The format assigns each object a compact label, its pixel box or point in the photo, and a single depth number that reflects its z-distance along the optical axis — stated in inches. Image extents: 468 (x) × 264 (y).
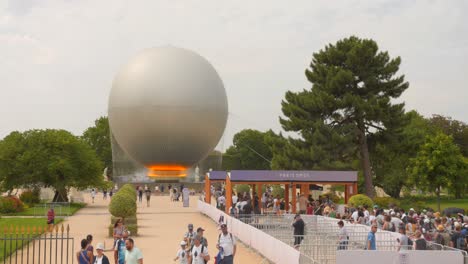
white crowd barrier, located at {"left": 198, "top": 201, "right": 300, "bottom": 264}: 669.9
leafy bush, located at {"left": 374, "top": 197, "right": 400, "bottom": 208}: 1669.5
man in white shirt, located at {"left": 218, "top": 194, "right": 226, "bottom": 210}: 1551.4
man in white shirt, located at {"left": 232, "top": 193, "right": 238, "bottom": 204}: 1453.0
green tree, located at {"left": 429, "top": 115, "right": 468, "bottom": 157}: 2844.5
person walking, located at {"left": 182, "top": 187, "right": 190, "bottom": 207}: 2049.6
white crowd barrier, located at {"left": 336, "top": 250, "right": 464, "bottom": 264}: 572.7
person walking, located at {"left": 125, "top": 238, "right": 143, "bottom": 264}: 519.2
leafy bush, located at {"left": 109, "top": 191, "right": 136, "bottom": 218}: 1130.7
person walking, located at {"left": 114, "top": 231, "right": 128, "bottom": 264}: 570.2
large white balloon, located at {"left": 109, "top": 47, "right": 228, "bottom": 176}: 2377.0
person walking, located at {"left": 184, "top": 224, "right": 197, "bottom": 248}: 621.7
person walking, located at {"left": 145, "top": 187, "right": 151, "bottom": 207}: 2073.7
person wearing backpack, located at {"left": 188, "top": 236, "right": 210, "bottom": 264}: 541.6
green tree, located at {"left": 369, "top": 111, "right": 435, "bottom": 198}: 2074.3
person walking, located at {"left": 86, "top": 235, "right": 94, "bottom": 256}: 552.7
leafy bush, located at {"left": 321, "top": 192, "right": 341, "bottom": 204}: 1956.7
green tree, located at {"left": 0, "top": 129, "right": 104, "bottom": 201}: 1908.2
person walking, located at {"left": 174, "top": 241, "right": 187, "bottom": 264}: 554.9
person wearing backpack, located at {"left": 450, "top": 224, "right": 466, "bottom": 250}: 719.1
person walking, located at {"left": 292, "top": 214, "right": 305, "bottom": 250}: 813.2
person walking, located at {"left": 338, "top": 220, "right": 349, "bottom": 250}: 739.5
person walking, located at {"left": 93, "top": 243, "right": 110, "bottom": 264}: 501.7
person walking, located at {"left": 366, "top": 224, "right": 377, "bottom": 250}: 658.2
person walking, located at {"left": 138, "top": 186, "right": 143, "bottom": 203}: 2340.1
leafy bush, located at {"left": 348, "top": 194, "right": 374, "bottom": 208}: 1293.6
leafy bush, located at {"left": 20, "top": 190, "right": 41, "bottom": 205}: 1977.1
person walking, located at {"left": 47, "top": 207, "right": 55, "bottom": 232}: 1146.5
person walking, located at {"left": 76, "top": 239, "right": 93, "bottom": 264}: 532.7
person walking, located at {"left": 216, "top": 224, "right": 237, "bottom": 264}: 581.6
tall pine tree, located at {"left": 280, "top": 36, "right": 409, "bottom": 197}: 2026.3
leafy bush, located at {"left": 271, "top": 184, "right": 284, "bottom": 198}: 2403.5
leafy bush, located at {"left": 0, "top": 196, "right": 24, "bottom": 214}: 1596.9
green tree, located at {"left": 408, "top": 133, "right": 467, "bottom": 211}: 1795.0
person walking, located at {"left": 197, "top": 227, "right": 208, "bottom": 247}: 564.8
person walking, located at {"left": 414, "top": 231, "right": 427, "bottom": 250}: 629.3
